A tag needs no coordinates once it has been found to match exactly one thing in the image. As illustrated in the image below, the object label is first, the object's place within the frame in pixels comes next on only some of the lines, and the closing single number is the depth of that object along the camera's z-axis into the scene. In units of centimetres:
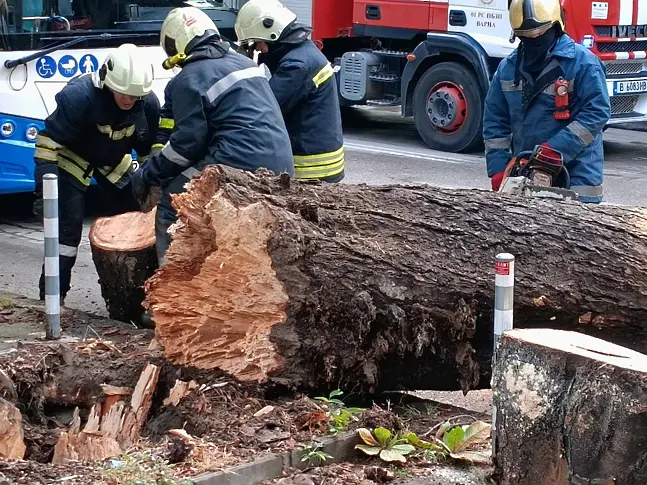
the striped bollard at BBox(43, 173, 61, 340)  538
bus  778
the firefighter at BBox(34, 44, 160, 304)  569
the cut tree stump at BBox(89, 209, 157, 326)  572
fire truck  1120
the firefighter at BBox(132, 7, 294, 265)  518
